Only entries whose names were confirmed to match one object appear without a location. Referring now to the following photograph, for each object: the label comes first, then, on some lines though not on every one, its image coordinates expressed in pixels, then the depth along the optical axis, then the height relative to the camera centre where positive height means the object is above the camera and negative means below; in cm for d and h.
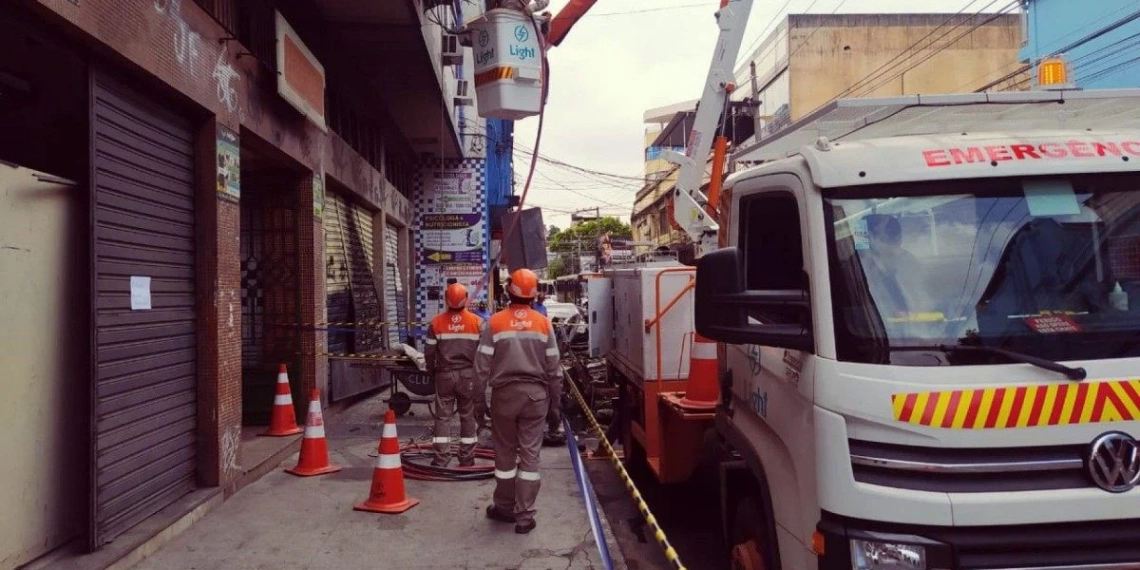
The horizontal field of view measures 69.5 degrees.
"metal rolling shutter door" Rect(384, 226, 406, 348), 1541 +39
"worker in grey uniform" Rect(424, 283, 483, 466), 776 -49
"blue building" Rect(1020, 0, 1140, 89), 1983 +644
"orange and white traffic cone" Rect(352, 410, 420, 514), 659 -148
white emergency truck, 286 -19
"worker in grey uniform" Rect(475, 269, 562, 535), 607 -60
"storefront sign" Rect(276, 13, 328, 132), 793 +241
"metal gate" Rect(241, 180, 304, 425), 981 +21
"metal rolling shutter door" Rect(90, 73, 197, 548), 519 +0
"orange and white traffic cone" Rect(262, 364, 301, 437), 888 -115
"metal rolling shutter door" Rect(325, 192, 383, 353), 1134 +43
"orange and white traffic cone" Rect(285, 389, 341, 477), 777 -140
